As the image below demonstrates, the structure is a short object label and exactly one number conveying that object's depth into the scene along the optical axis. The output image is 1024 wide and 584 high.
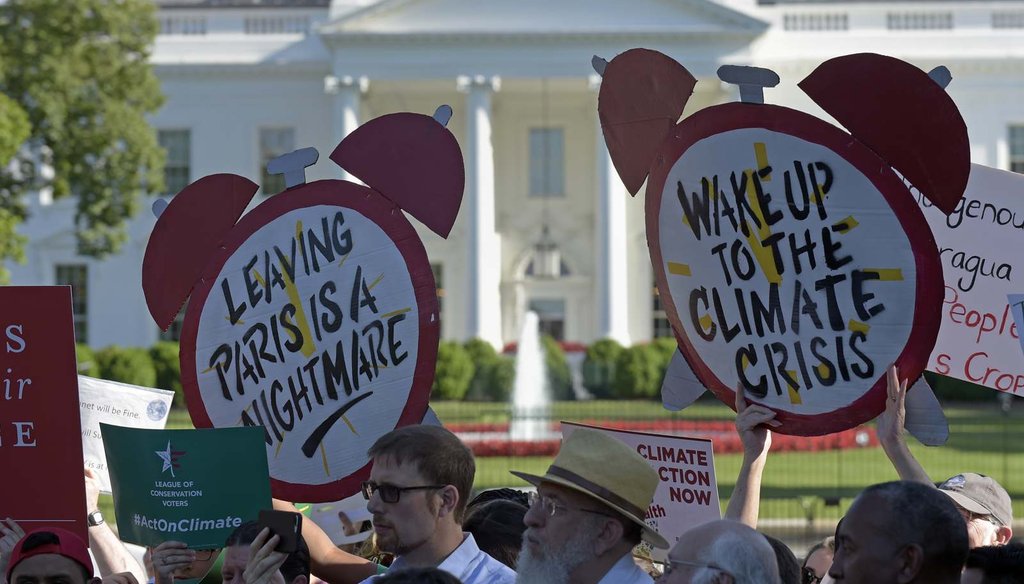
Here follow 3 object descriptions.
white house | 40.09
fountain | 31.98
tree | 27.14
